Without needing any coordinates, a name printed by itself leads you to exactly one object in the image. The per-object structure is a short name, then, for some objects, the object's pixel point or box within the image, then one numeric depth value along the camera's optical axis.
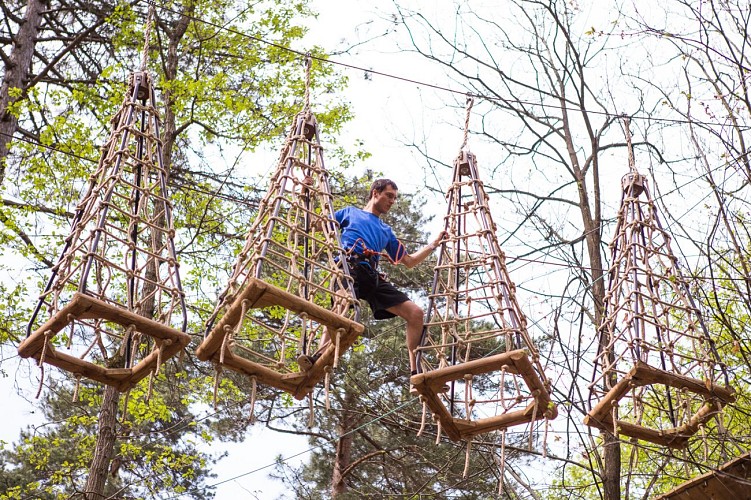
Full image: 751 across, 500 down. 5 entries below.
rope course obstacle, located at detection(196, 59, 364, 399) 9.03
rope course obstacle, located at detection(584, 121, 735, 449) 10.05
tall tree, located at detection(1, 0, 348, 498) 17.37
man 10.82
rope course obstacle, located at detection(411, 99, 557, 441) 9.52
